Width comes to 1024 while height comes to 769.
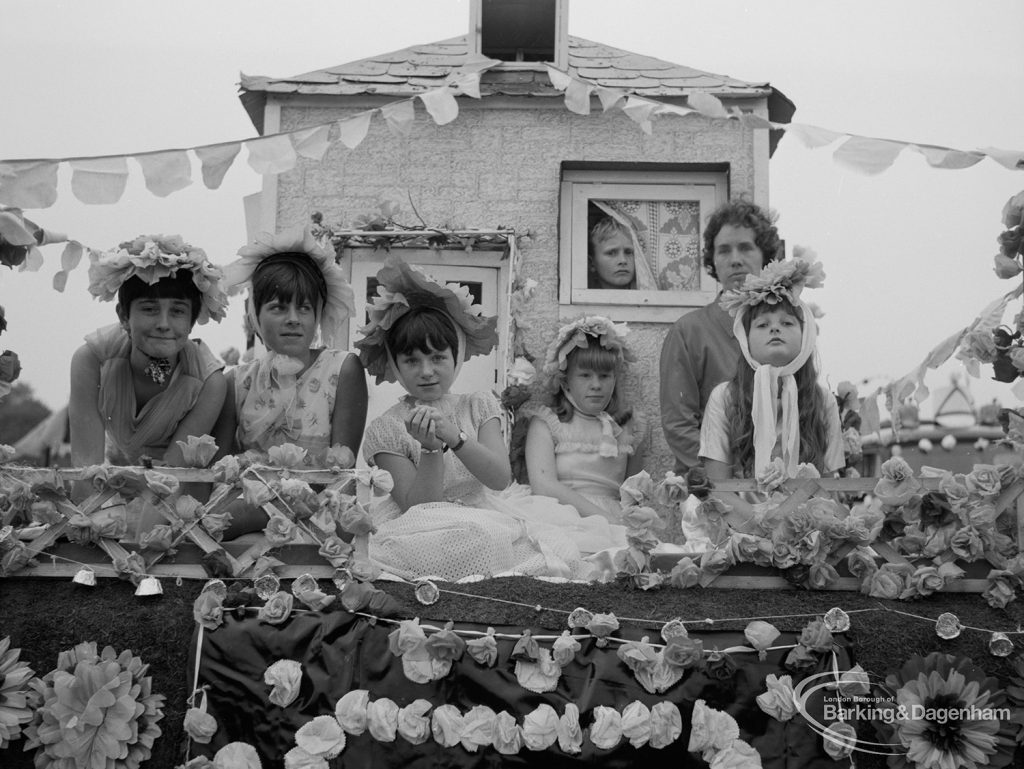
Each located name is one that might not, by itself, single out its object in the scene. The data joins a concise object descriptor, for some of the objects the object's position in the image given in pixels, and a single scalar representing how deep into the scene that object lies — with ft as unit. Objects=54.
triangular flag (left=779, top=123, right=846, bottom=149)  12.33
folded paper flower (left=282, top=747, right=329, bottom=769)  9.13
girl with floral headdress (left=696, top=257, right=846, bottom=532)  13.76
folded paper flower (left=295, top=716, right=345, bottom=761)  9.20
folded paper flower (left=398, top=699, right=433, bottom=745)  9.21
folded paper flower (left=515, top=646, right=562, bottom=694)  9.42
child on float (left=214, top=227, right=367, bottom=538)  13.50
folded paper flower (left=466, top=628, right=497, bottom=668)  9.43
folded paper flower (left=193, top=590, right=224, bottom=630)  9.59
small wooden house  19.90
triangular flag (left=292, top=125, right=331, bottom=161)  13.06
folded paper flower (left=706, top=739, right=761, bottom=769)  9.12
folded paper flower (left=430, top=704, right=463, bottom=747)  9.22
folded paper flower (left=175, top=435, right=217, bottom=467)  10.37
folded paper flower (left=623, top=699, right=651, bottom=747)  9.19
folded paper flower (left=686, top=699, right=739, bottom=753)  9.21
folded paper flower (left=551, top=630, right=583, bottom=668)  9.43
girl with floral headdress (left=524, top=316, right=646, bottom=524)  16.24
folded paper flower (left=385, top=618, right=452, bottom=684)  9.43
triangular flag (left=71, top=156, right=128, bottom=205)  12.13
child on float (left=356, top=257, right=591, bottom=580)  11.73
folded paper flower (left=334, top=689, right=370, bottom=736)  9.26
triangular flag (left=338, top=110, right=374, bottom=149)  13.26
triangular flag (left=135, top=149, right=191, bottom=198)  12.30
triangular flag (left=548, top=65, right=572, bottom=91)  14.52
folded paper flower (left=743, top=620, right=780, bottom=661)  9.53
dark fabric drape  9.26
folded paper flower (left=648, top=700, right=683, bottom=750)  9.21
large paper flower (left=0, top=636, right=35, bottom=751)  9.26
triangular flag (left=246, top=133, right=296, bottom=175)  12.86
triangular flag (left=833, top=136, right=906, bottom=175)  12.21
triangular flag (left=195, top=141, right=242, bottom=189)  12.50
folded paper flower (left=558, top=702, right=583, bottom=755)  9.15
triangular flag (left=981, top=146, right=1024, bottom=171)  11.62
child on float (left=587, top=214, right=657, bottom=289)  20.01
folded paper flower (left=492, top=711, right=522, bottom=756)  9.18
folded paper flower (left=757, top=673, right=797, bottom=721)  9.28
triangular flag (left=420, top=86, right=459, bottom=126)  13.53
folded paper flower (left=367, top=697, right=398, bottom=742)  9.20
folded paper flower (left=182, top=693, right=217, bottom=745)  9.29
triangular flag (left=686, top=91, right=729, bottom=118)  13.03
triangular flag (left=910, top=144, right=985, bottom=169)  11.98
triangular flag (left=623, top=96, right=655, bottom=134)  13.65
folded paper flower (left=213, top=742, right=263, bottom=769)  9.18
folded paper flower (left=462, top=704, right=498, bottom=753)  9.20
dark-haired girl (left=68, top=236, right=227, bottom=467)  12.56
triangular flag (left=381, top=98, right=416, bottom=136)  13.69
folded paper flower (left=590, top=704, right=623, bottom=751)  9.15
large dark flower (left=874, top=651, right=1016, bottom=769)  9.25
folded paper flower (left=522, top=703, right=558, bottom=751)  9.16
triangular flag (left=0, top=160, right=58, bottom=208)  11.85
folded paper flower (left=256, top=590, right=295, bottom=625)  9.68
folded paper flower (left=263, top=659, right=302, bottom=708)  9.37
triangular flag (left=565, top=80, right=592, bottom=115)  13.65
